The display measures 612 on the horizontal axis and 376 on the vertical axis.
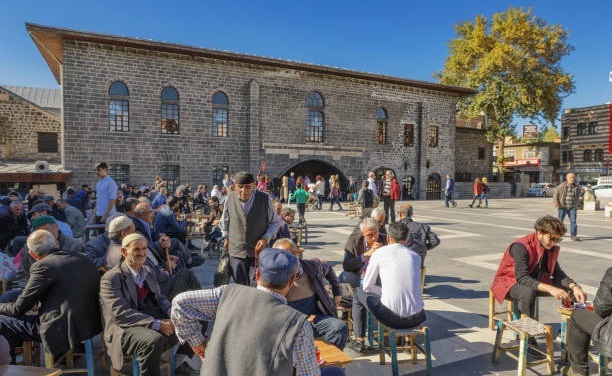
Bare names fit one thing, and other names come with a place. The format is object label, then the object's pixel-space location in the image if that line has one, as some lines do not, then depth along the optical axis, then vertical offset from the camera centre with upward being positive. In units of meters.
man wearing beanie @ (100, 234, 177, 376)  3.07 -1.17
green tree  31.86 +9.58
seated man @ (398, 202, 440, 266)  5.72 -0.86
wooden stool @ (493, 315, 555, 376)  3.48 -1.49
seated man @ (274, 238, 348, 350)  3.34 -1.05
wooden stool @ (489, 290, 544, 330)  4.33 -1.50
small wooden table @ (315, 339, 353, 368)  2.73 -1.29
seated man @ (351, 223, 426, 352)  3.57 -1.00
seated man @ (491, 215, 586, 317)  3.97 -0.97
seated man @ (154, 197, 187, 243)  6.43 -0.76
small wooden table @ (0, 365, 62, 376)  2.40 -1.23
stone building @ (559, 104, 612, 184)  39.80 +4.43
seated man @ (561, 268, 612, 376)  3.15 -1.29
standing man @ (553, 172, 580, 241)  10.93 -0.48
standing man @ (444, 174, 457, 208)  20.86 -0.53
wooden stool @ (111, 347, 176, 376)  3.15 -1.63
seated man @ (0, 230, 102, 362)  3.15 -0.99
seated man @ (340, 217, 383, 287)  4.64 -0.89
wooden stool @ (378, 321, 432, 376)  3.50 -1.59
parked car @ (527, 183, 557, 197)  35.28 -0.84
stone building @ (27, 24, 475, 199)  18.39 +3.83
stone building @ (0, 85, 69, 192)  23.42 +2.95
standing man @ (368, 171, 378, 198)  14.29 -0.08
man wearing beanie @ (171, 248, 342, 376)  1.78 -0.74
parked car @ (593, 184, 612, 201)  29.08 -0.69
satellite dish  17.78 +0.61
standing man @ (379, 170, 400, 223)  13.15 -0.38
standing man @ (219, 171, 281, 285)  4.53 -0.52
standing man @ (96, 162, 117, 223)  7.28 -0.28
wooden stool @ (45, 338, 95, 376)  3.17 -1.56
